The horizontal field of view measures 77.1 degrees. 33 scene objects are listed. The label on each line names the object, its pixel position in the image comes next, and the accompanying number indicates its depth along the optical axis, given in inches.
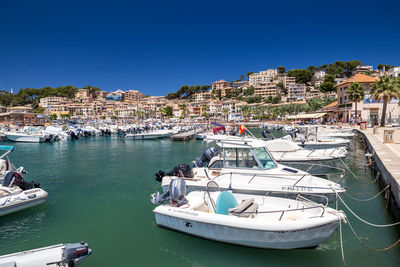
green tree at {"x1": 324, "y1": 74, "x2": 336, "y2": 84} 5516.7
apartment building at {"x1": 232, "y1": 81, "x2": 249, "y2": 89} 7429.1
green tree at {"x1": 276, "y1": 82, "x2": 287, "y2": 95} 6139.3
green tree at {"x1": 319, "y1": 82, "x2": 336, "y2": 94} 5182.1
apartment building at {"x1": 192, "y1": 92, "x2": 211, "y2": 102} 7086.6
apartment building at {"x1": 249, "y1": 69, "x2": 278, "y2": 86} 6850.4
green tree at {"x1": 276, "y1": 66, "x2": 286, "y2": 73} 7470.5
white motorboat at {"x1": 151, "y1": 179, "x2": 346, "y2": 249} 281.0
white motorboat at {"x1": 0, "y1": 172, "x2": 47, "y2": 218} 425.1
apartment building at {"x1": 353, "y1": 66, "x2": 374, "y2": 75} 5984.3
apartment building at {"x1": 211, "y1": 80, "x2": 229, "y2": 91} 7716.5
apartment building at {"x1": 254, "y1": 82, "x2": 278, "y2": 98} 6013.8
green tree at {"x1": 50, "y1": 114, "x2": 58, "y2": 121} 5221.0
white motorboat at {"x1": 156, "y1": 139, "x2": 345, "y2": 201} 377.4
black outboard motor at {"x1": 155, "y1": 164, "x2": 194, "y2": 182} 446.9
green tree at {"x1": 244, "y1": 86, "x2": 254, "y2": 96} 6510.8
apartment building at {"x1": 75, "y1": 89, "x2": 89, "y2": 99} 7312.0
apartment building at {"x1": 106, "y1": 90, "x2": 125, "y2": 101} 7770.7
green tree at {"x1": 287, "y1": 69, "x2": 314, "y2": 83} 6333.7
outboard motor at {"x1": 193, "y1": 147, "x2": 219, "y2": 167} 564.2
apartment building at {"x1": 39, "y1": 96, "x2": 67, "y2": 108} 6737.2
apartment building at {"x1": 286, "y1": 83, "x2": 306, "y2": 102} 5639.8
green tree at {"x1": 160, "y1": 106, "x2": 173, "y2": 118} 5197.8
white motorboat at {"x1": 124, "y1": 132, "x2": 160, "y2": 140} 2233.0
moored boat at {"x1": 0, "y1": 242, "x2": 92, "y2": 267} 241.6
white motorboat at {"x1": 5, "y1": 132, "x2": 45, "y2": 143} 2055.9
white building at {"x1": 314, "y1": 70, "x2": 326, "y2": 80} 6452.3
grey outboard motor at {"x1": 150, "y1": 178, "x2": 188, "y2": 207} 357.4
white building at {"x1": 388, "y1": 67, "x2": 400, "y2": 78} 3539.9
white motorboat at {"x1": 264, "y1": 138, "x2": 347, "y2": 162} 684.1
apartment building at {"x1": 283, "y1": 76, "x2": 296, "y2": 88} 6235.2
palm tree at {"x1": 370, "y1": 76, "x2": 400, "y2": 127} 1563.7
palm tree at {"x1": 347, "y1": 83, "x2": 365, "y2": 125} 1898.4
